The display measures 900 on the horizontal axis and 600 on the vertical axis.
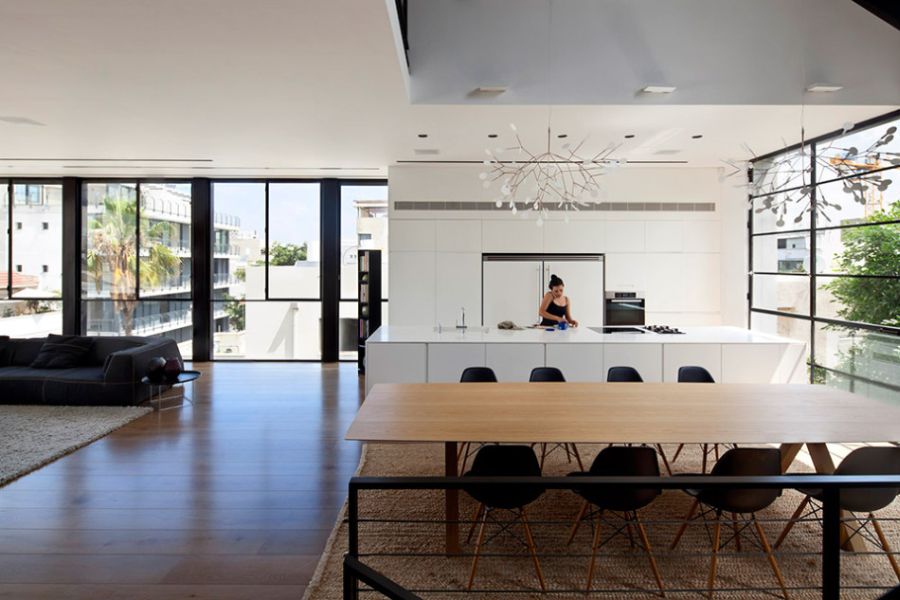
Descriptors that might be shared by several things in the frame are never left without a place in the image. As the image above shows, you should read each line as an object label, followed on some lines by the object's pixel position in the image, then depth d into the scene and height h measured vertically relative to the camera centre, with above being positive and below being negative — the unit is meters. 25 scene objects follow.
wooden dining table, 2.78 -0.73
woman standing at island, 6.49 -0.22
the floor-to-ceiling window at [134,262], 9.13 +0.44
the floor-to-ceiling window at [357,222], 9.12 +1.13
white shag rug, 4.47 -1.40
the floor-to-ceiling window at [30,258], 9.14 +0.49
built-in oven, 7.94 -0.25
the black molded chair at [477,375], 4.54 -0.72
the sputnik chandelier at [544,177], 7.04 +1.63
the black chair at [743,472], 2.71 -0.91
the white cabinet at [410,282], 7.88 +0.11
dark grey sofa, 6.27 -1.13
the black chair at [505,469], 2.72 -0.91
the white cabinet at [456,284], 7.91 +0.09
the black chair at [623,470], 2.70 -0.90
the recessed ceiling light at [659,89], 4.75 +1.79
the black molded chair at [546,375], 4.55 -0.72
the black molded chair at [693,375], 4.58 -0.71
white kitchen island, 5.44 -0.66
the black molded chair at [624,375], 4.61 -0.72
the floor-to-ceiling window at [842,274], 5.23 +0.21
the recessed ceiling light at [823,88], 4.79 +1.83
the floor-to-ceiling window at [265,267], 9.12 +0.37
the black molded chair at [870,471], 2.63 -0.90
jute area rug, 2.75 -1.49
